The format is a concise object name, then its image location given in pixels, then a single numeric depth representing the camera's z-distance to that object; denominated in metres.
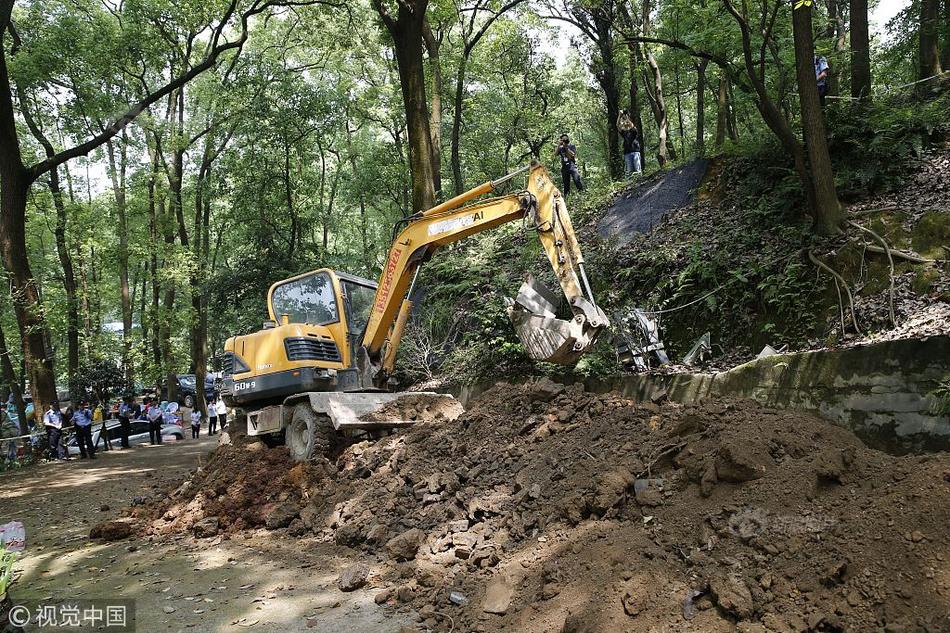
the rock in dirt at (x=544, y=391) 6.56
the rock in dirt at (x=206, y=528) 6.57
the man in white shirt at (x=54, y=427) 13.30
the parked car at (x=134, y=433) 15.38
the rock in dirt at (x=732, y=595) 3.11
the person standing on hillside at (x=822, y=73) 10.16
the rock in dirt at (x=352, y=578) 4.61
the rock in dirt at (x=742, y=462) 3.90
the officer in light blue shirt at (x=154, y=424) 16.99
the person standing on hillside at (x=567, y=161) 15.23
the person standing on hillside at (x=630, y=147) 15.33
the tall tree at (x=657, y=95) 16.05
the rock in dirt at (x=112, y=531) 6.73
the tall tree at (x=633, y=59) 15.06
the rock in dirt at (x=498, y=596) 3.83
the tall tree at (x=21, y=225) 12.77
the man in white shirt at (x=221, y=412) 19.00
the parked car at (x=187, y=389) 26.07
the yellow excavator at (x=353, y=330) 6.93
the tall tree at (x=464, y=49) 18.23
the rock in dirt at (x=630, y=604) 3.33
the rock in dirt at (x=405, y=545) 4.98
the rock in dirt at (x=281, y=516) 6.43
